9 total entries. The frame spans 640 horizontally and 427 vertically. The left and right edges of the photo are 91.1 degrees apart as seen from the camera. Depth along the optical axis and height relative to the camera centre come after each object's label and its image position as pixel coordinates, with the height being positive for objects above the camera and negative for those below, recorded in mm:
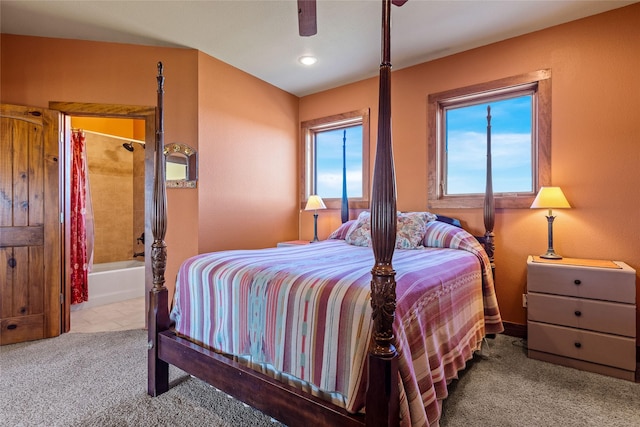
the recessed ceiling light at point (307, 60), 3229 +1589
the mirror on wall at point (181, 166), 3037 +450
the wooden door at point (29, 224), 2627 -103
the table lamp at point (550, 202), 2400 +69
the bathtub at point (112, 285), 3738 -912
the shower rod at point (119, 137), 4234 +1083
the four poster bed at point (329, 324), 1073 -512
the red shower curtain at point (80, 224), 3578 -139
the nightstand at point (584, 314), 2033 -712
